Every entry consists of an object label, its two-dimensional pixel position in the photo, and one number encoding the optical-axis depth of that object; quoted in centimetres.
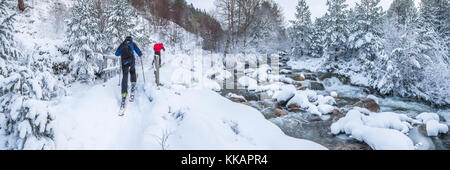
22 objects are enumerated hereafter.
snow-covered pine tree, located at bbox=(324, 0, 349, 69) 2317
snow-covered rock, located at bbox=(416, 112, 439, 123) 695
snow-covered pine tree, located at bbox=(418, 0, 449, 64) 1137
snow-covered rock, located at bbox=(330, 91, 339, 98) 1161
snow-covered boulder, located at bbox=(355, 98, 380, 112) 921
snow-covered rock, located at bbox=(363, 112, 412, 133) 594
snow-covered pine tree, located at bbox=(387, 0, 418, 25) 2986
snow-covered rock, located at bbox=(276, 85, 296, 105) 930
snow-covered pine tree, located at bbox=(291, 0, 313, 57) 3039
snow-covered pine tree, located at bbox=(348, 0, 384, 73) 2055
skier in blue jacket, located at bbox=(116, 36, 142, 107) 501
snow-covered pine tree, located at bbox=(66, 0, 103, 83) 861
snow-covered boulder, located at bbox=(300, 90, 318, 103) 981
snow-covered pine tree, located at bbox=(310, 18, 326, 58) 2936
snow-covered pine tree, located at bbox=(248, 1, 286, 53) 2807
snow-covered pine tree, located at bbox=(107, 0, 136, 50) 1471
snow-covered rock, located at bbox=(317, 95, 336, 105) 941
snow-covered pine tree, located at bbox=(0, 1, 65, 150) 252
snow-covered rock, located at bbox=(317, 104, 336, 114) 815
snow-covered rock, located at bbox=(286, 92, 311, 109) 866
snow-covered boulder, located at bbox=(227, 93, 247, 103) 892
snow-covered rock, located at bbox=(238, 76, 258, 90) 1232
